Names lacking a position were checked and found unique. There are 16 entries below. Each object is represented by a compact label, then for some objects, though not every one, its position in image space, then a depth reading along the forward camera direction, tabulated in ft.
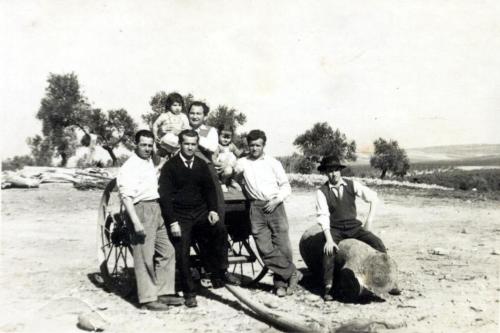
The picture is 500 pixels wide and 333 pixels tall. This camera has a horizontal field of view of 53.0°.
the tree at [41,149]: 118.52
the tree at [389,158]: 155.74
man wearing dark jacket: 18.54
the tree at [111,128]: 119.96
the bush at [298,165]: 116.67
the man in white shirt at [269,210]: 20.11
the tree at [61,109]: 114.42
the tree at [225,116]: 110.32
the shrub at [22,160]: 120.26
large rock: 18.37
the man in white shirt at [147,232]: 18.39
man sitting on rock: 19.39
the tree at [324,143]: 140.87
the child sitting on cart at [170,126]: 20.77
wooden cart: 19.94
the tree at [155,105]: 100.12
